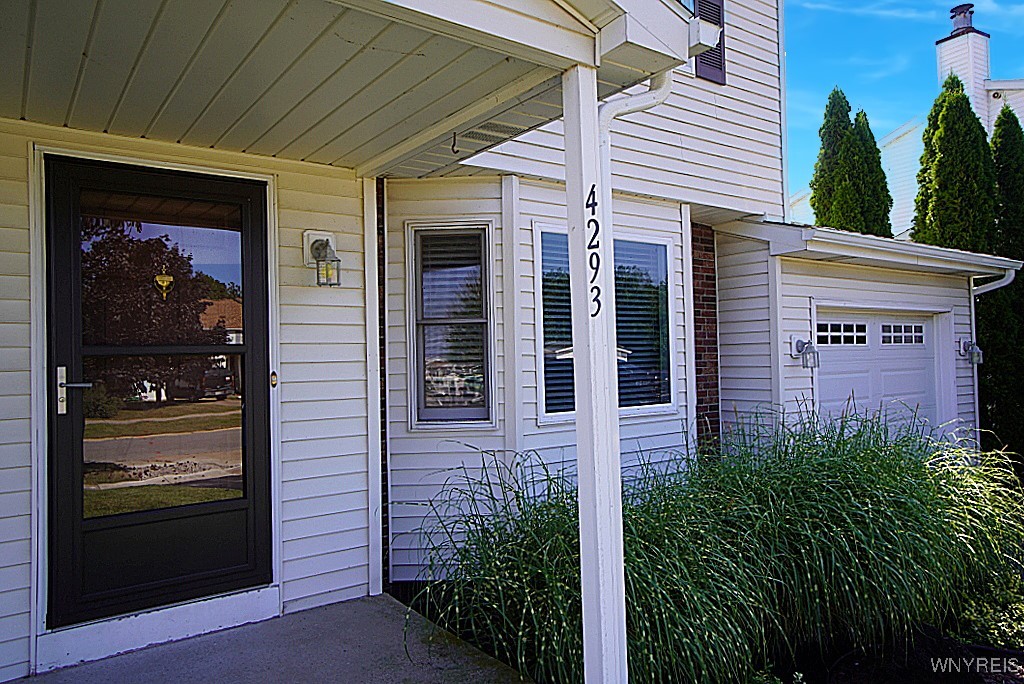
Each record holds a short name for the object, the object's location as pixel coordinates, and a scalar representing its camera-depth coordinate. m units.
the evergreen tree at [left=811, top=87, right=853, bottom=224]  10.68
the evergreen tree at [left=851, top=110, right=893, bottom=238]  10.44
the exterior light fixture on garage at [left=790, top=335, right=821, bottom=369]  6.39
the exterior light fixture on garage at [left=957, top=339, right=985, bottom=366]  8.23
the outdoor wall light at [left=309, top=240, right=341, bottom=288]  3.93
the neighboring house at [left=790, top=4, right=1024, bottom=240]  12.37
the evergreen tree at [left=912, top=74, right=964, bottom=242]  9.13
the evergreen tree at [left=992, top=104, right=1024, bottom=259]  8.90
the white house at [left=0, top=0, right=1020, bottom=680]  2.62
